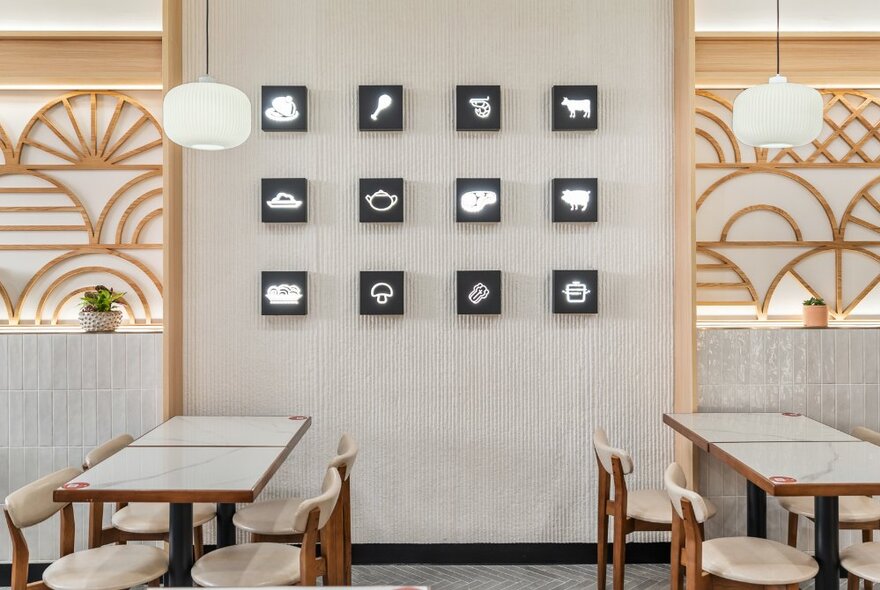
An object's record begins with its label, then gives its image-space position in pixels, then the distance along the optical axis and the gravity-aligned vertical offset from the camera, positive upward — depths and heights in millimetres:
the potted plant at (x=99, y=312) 3551 -108
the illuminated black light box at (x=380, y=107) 3551 +916
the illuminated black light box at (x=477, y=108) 3555 +912
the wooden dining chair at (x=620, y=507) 2949 -958
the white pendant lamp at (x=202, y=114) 2738 +691
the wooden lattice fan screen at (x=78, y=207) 3773 +450
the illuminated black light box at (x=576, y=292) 3572 -24
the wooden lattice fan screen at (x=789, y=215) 3820 +387
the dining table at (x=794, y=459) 2320 -644
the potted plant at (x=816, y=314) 3627 -148
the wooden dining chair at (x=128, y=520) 2844 -947
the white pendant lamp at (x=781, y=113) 2768 +684
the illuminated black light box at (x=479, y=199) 3561 +450
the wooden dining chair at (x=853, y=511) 2922 -957
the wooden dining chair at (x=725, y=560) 2326 -955
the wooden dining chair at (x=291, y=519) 2820 -952
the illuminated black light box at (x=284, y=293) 3555 -18
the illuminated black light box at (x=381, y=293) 3557 -22
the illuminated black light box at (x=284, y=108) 3555 +918
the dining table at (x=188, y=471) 2266 -639
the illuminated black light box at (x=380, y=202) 3553 +439
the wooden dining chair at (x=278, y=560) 2260 -949
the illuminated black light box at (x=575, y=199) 3562 +447
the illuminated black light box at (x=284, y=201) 3545 +446
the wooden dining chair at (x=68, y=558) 2326 -957
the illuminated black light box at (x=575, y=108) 3562 +910
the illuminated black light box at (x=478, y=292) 3564 -21
